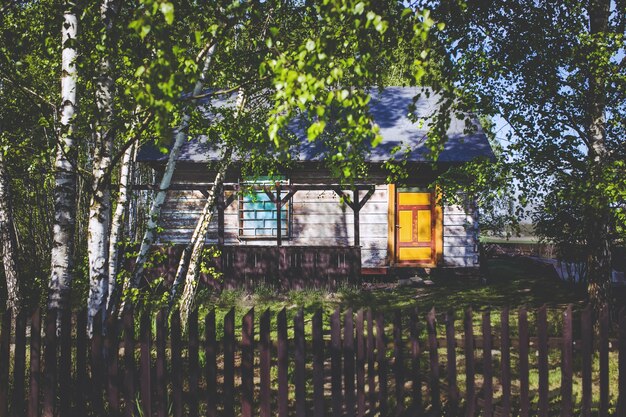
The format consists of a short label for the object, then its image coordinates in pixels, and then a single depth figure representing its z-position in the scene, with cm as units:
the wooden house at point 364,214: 1248
